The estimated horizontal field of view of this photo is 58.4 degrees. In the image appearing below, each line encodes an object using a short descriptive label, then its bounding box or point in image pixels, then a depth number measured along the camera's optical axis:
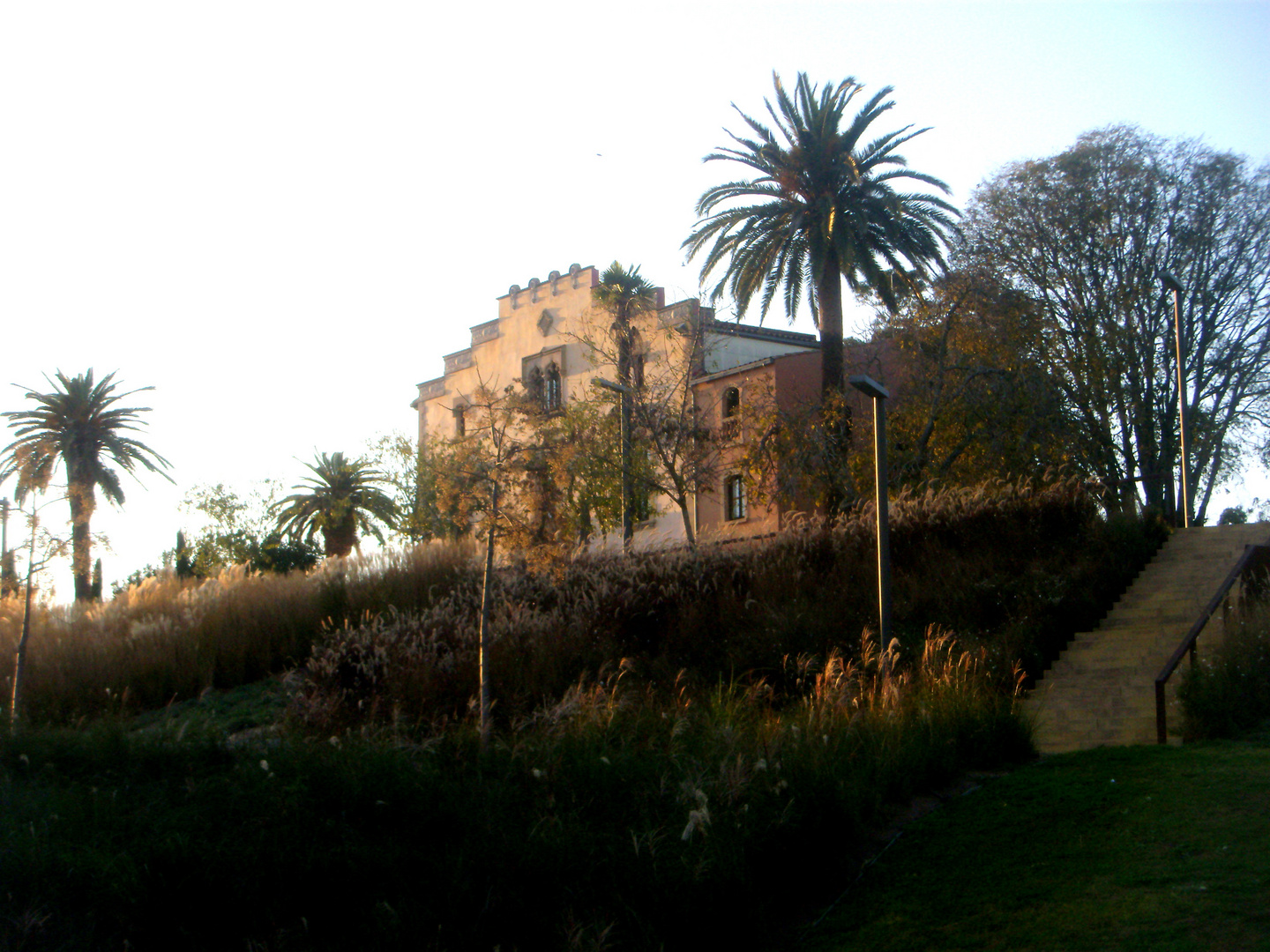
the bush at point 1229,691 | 11.19
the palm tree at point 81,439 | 32.94
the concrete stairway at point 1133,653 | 13.41
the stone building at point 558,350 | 42.94
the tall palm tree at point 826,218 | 28.42
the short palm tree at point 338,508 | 48.62
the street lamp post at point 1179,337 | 25.41
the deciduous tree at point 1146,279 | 34.00
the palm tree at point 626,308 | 26.44
